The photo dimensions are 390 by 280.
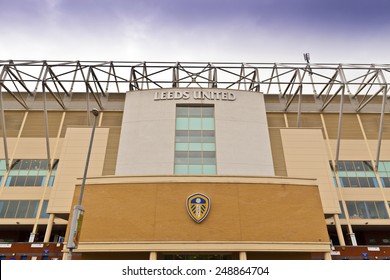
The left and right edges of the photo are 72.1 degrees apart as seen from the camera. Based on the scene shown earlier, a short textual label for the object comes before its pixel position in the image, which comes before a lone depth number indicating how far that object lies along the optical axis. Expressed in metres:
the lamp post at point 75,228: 13.16
